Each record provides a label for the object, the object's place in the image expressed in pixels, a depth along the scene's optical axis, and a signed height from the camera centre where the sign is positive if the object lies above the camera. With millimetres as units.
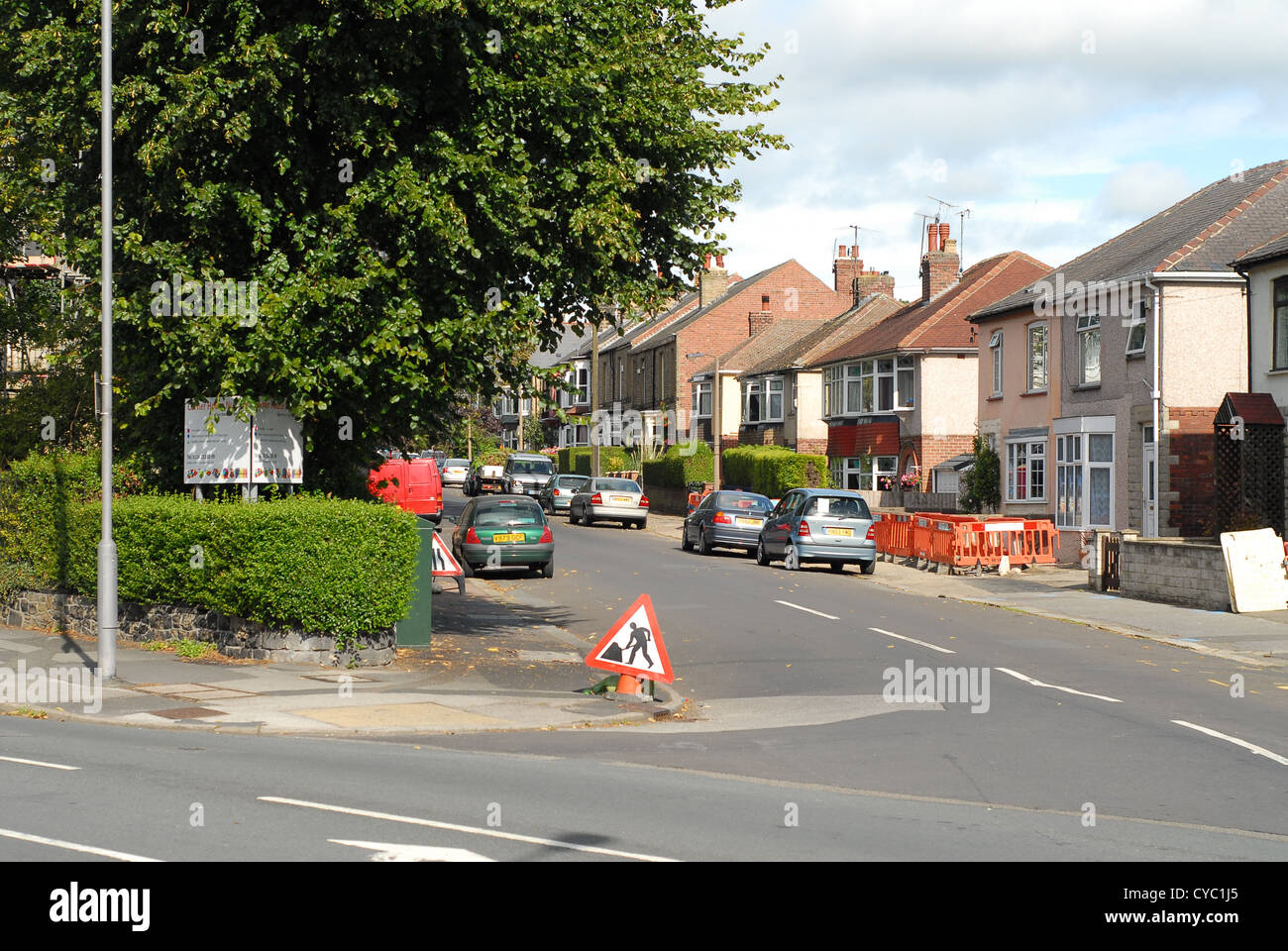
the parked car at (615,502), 46188 -474
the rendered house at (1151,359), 30734 +3124
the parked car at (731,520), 33969 -797
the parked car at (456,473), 75000 +877
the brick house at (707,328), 72375 +8855
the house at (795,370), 61031 +5612
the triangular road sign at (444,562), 19531 -1068
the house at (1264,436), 27344 +1085
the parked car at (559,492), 52531 -152
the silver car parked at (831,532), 29906 -958
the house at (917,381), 49719 +4135
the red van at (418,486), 37419 +54
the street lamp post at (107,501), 13914 -146
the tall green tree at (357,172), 14984 +3745
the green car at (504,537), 27141 -984
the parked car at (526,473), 59719 +736
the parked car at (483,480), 58875 +346
